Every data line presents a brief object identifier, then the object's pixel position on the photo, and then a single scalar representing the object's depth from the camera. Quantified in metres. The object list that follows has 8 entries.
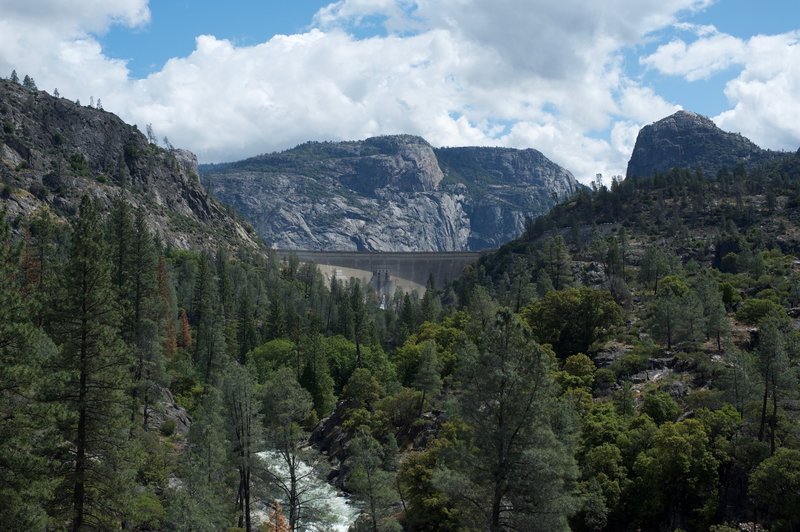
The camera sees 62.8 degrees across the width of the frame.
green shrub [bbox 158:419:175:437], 65.62
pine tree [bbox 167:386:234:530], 36.06
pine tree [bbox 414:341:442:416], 73.69
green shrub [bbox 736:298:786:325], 84.56
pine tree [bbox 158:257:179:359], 91.00
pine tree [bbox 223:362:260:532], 46.44
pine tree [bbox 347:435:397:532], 43.44
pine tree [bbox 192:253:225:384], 84.19
